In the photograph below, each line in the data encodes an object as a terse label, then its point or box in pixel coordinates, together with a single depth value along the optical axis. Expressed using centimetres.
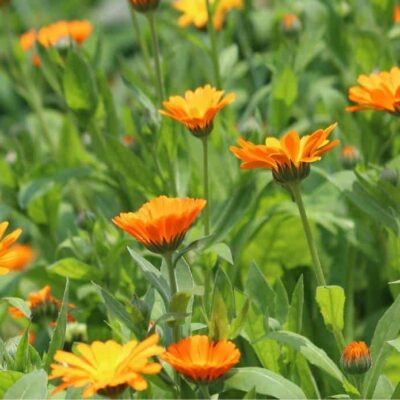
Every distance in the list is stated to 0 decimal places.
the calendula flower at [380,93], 161
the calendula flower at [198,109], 160
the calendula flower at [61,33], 196
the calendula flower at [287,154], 153
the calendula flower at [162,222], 148
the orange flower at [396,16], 199
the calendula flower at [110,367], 141
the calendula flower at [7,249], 152
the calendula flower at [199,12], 198
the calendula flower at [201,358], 145
